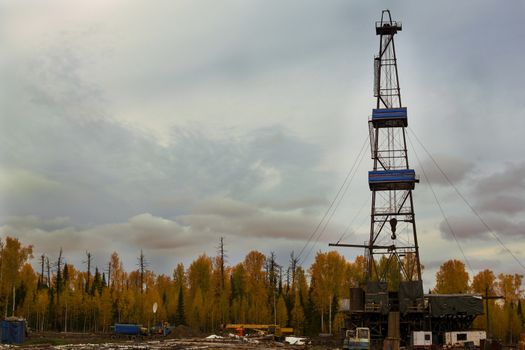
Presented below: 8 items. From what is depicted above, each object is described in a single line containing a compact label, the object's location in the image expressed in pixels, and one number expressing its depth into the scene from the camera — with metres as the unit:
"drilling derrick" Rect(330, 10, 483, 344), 57.75
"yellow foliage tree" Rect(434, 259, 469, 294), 102.12
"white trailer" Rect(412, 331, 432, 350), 55.15
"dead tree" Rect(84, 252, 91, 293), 116.12
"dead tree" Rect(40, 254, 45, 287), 117.88
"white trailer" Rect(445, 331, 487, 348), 57.09
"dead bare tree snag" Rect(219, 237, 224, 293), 108.66
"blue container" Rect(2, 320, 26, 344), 53.22
